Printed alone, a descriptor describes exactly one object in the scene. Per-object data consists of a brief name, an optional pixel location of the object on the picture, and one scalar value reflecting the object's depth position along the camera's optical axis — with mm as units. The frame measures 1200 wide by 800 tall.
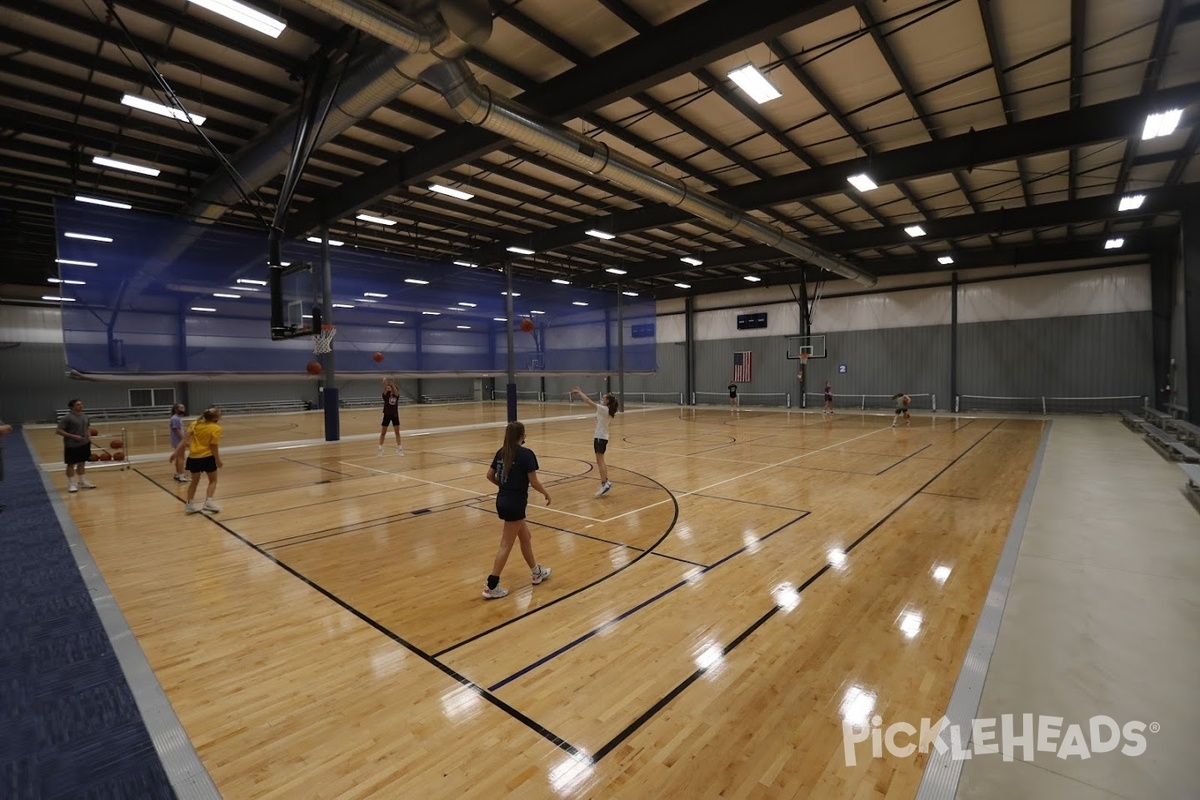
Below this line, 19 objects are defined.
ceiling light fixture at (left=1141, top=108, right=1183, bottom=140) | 8414
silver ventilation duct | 5402
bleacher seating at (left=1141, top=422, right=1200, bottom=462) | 9555
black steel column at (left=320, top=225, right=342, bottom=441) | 15211
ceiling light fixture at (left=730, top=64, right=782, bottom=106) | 7252
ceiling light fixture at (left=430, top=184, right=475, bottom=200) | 12289
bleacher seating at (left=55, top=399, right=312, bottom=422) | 25062
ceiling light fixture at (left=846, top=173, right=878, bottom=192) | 11562
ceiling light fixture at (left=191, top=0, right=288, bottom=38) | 5746
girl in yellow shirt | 7438
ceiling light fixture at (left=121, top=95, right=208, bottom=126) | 8148
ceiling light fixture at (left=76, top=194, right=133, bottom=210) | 11602
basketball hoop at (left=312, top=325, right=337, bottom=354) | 14930
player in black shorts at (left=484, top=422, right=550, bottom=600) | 4559
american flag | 28406
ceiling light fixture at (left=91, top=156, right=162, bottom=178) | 10023
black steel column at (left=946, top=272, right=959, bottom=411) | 22375
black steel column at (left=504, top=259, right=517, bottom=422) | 19906
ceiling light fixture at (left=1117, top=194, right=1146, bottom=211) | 12939
